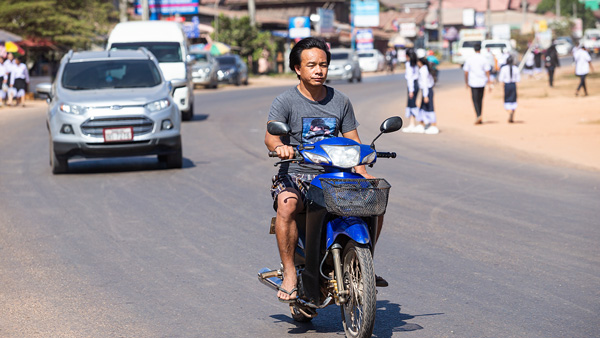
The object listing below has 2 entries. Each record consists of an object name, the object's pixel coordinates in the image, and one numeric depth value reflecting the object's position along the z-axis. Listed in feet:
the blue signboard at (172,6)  196.54
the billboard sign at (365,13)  272.51
